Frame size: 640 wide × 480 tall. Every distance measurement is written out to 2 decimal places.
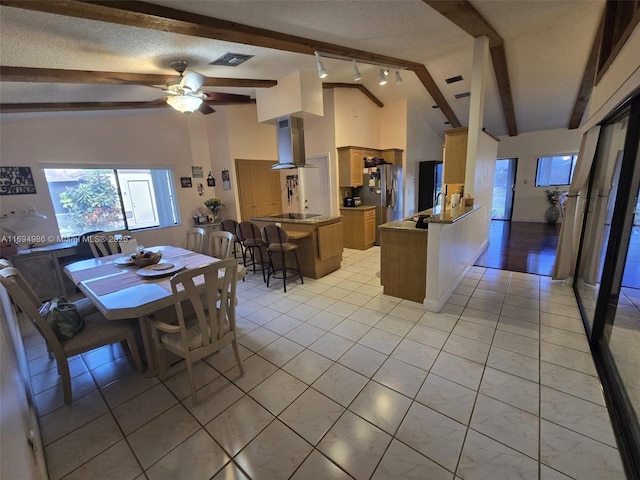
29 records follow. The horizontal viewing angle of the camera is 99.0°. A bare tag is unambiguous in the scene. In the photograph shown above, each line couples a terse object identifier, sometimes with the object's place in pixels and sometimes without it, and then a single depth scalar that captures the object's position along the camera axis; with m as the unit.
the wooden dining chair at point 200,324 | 1.76
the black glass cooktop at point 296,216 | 4.51
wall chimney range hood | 4.36
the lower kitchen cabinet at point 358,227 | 5.79
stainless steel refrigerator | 5.95
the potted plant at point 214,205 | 5.93
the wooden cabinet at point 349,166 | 5.72
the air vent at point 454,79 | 5.30
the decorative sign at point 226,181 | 5.93
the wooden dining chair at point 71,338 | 1.72
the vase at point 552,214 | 7.66
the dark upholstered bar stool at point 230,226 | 4.55
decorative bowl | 2.57
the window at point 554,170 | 7.57
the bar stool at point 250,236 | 4.18
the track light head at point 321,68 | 3.16
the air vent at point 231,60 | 3.01
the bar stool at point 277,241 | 3.72
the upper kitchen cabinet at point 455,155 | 4.38
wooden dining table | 1.79
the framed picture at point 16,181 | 3.76
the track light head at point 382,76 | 3.74
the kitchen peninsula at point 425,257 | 2.97
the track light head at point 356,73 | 3.54
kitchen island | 4.11
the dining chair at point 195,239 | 3.46
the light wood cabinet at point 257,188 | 6.00
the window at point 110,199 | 4.38
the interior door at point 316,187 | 5.97
